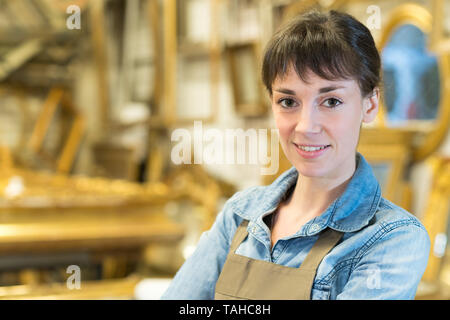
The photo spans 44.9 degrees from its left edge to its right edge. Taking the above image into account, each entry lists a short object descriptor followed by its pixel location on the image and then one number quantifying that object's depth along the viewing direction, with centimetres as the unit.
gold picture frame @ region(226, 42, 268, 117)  395
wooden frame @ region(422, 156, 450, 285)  222
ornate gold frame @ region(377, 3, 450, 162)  247
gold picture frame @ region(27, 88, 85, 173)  659
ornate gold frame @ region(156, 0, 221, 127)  479
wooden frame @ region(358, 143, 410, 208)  244
